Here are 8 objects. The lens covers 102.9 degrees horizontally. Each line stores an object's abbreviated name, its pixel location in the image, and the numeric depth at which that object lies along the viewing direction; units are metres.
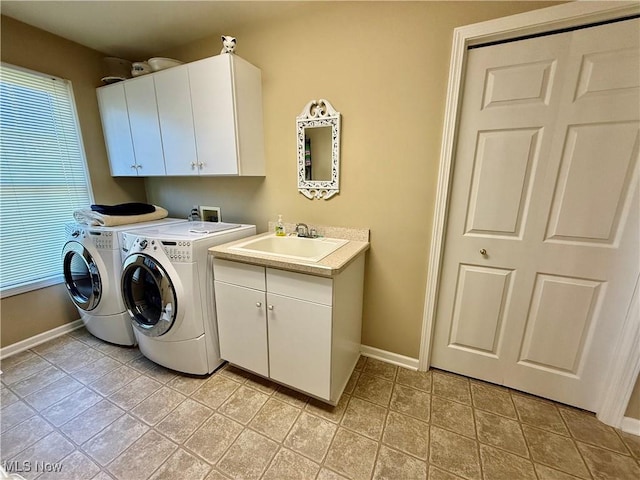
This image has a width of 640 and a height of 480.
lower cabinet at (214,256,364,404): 1.34
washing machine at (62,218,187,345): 1.83
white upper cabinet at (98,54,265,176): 1.69
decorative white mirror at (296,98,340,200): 1.70
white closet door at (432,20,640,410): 1.20
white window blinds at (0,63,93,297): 1.86
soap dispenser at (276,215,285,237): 1.91
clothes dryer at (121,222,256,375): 1.52
